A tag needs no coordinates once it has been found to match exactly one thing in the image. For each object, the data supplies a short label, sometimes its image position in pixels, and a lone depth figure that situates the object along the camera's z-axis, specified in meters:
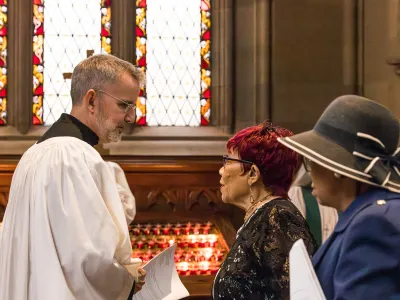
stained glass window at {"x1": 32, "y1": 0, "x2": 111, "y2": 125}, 7.32
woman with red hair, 2.59
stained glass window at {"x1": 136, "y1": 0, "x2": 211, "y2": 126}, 7.50
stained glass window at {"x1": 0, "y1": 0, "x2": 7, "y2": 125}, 7.20
